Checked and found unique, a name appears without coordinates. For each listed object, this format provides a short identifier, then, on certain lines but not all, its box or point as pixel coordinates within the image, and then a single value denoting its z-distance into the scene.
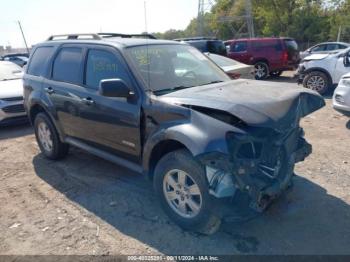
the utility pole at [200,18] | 32.00
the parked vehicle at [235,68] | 7.19
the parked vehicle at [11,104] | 7.25
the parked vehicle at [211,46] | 14.24
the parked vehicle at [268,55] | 13.42
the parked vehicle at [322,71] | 9.39
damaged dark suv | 2.80
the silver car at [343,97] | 6.35
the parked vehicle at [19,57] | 21.30
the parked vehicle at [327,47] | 16.39
